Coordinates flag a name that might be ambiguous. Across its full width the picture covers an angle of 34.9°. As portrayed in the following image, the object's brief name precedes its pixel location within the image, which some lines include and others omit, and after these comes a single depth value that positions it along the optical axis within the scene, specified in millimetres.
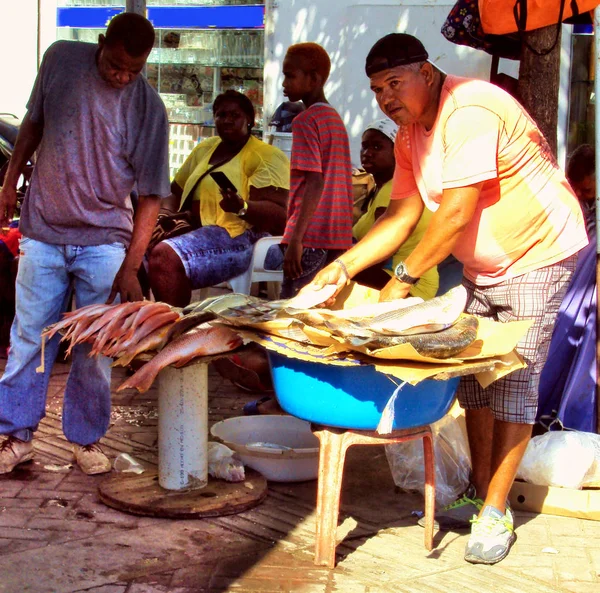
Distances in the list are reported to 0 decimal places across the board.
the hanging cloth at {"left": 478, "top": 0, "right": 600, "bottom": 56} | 4551
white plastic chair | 6297
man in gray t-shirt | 4281
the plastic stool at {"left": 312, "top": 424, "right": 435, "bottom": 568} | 3457
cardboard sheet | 3102
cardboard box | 4180
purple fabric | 4879
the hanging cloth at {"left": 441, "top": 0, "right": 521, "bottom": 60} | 5219
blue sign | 12016
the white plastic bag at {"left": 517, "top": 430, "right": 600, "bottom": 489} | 4281
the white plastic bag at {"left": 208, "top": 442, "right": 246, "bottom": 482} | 4316
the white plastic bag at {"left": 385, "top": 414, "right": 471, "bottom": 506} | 4328
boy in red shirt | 5223
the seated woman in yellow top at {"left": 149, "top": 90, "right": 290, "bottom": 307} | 5945
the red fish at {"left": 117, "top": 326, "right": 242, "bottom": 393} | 3564
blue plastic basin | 3326
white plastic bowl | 4398
